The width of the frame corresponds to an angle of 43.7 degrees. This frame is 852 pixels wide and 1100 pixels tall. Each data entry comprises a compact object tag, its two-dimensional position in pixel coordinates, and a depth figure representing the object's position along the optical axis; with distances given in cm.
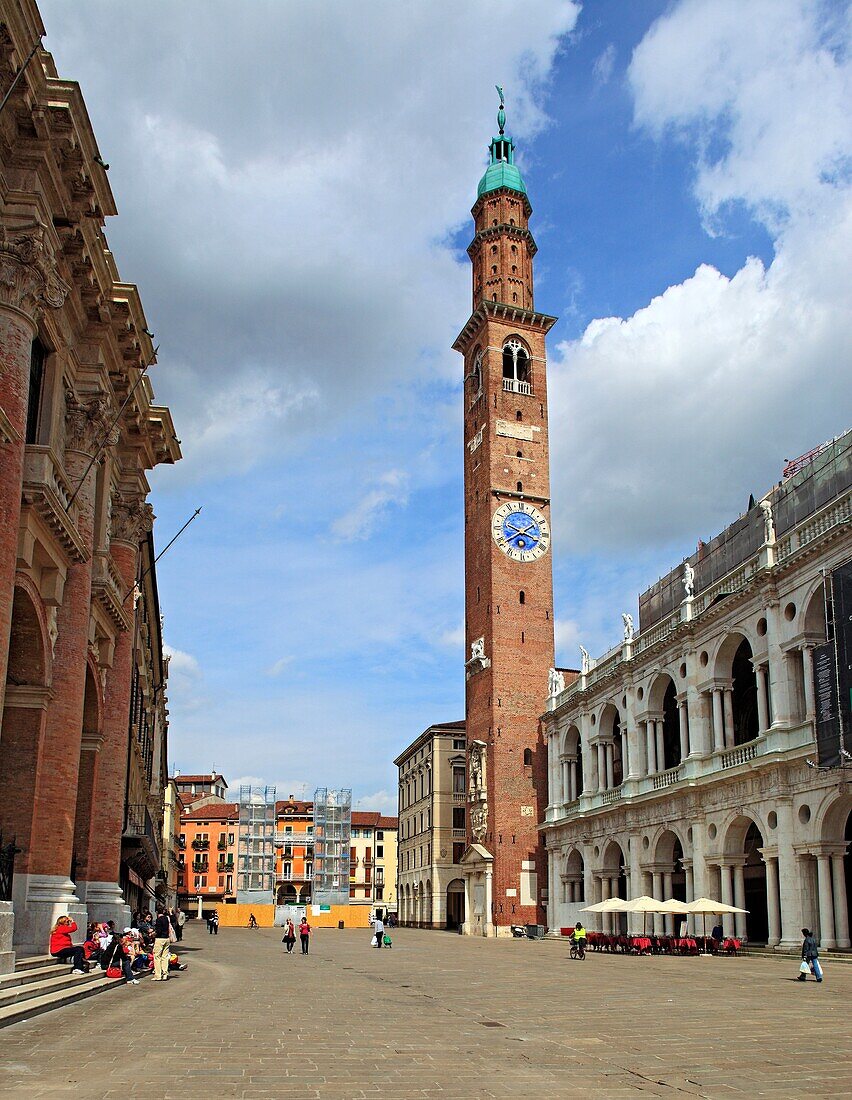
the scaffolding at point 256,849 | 10056
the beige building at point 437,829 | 7694
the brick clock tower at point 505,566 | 6122
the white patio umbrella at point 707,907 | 3516
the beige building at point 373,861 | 12669
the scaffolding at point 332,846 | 10119
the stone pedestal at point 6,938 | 1450
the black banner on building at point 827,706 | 2980
